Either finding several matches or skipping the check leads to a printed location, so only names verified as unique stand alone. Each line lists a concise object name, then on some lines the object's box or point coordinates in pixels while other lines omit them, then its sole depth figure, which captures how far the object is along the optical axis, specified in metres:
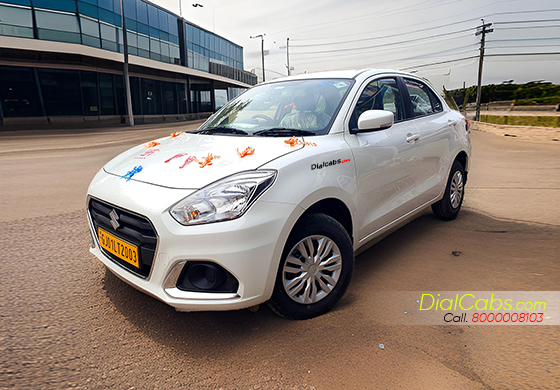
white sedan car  2.21
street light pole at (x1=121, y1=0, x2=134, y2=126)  23.64
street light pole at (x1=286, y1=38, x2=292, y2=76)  60.41
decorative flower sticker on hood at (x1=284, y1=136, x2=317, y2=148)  2.68
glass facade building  21.11
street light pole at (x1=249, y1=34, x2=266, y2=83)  53.42
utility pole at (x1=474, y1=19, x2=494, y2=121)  39.28
